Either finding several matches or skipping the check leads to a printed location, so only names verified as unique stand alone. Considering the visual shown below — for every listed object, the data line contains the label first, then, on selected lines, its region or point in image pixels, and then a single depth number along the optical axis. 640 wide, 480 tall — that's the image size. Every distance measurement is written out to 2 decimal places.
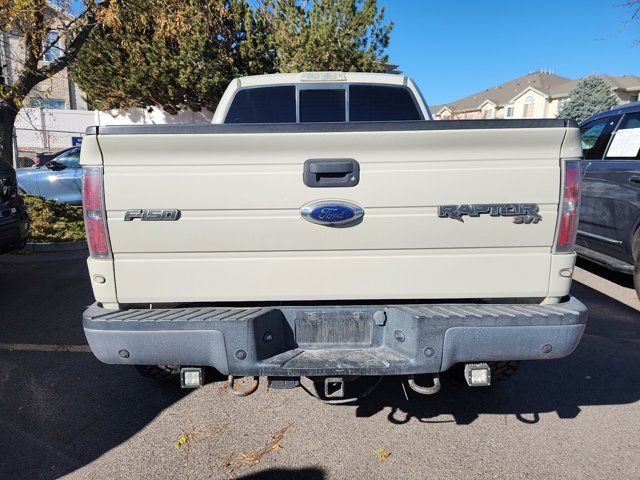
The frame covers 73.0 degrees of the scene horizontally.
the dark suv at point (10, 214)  4.99
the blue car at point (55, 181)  10.69
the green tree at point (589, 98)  36.47
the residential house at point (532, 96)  42.84
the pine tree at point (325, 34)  13.16
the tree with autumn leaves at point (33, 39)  5.53
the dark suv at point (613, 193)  5.08
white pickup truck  2.10
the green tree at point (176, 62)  14.12
